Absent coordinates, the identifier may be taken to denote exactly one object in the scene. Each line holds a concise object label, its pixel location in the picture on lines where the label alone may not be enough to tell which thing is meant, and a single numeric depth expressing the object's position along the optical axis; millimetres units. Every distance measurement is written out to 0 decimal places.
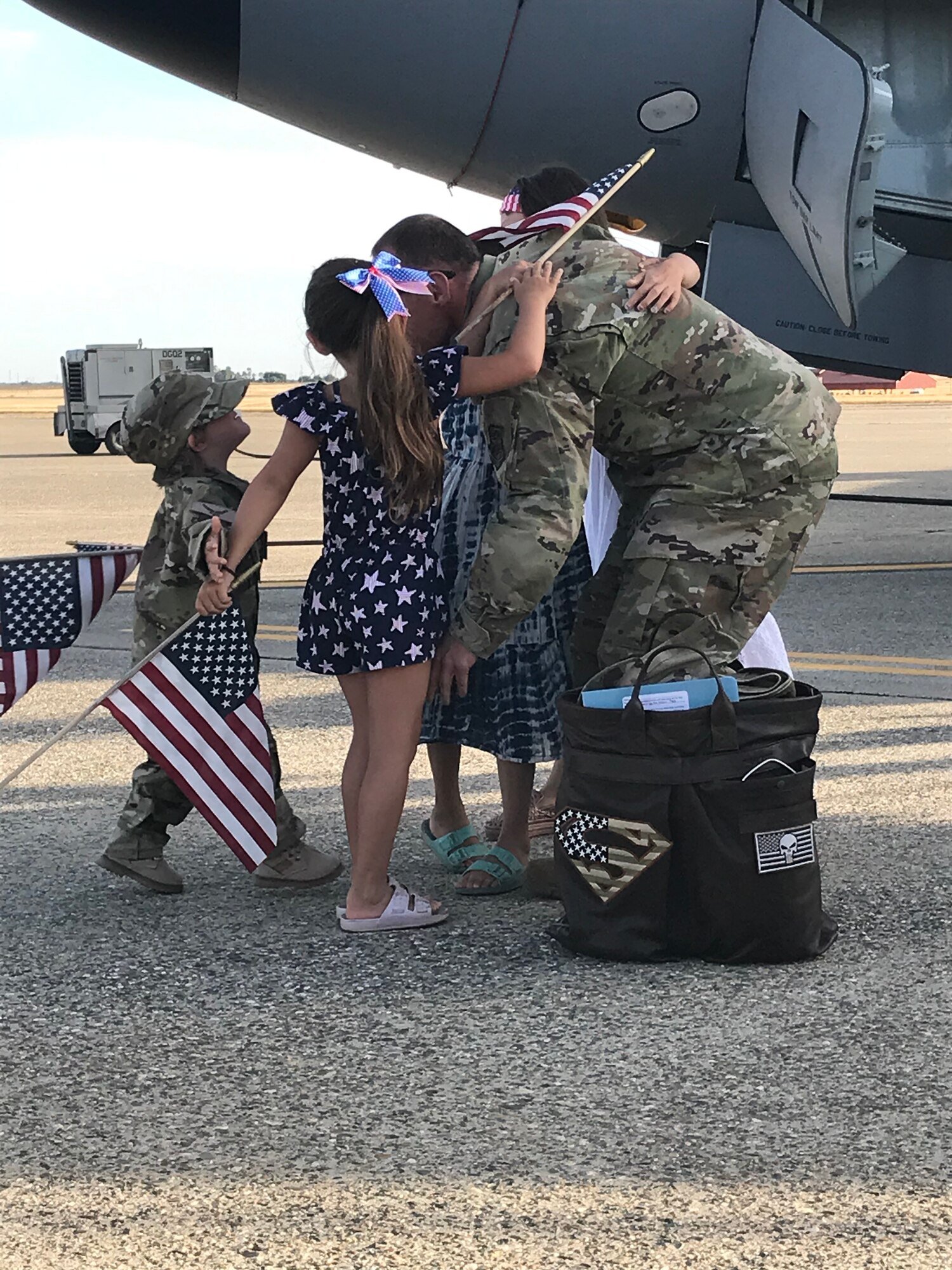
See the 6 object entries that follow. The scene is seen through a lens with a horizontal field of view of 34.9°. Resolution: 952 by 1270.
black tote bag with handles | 3346
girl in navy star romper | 3445
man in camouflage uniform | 3484
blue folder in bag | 3431
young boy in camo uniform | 4098
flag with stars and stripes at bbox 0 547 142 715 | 4086
